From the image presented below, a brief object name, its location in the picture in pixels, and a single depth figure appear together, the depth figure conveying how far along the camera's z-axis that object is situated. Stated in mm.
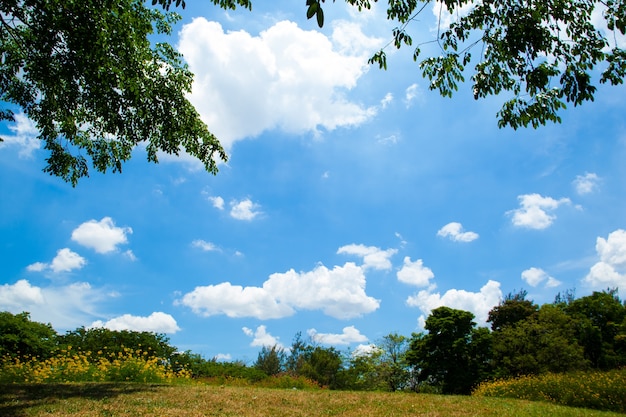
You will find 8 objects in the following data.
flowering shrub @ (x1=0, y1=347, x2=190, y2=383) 15742
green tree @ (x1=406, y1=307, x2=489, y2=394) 31908
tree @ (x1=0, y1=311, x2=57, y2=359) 18562
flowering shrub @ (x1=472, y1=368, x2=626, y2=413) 15523
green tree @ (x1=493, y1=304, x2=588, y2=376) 26797
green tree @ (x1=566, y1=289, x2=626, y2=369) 33219
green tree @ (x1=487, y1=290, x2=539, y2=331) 39806
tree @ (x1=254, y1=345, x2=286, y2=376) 40688
